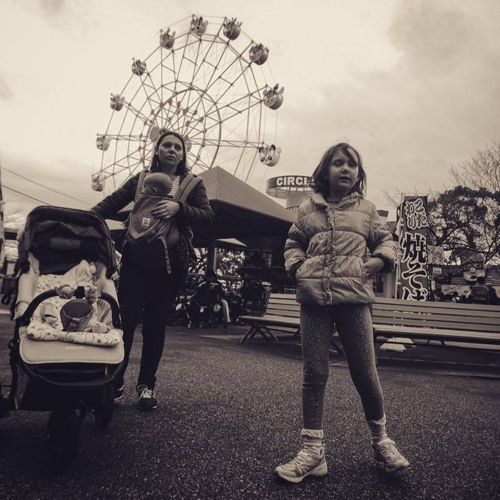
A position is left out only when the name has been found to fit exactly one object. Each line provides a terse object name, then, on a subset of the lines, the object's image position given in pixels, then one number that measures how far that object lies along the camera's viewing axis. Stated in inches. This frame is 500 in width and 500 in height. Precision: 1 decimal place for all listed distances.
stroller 66.8
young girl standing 71.2
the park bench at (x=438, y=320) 193.0
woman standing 101.0
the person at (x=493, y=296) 564.7
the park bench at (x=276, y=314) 237.3
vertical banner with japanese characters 302.8
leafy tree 945.5
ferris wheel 695.1
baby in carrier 98.7
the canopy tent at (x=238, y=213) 317.4
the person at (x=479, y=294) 514.4
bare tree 906.1
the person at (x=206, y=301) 340.8
